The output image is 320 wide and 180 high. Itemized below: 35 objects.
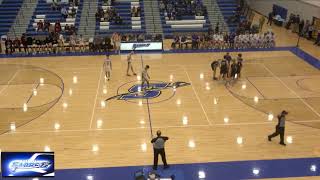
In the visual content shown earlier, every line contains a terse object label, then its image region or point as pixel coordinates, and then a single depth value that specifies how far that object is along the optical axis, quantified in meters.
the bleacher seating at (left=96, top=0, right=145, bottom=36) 30.62
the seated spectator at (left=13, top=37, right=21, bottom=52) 26.33
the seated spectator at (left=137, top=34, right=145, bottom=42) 26.89
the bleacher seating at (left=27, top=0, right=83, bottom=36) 30.81
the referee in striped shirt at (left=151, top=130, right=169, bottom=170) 12.02
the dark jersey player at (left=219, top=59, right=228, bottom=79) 20.30
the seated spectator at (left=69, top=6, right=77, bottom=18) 31.92
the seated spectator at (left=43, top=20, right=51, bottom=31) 29.50
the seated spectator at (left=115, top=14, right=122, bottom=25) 31.12
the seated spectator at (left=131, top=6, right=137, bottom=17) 32.25
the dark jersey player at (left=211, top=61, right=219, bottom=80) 20.52
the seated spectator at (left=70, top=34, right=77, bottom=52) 26.81
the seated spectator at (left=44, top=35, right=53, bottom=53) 26.34
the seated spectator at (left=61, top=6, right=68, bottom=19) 31.58
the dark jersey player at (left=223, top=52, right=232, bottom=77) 20.58
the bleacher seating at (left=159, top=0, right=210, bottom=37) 30.91
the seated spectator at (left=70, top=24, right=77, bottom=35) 29.17
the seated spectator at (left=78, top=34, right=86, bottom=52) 26.95
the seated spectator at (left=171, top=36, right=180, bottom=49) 27.39
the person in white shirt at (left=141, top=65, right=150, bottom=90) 18.92
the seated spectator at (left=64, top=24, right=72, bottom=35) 29.05
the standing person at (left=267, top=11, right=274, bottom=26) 34.66
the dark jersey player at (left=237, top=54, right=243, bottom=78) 20.44
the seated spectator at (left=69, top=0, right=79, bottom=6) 33.38
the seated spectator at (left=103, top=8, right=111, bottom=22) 31.56
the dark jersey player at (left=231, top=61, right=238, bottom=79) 20.36
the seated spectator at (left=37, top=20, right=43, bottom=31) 29.71
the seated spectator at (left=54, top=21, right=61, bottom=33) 28.95
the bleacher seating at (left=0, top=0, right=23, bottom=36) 31.09
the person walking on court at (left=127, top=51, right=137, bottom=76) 21.23
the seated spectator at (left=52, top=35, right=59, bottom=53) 26.50
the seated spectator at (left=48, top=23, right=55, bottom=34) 29.43
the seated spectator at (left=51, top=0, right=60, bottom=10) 32.53
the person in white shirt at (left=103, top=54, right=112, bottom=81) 20.91
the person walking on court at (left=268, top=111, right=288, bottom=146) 13.46
